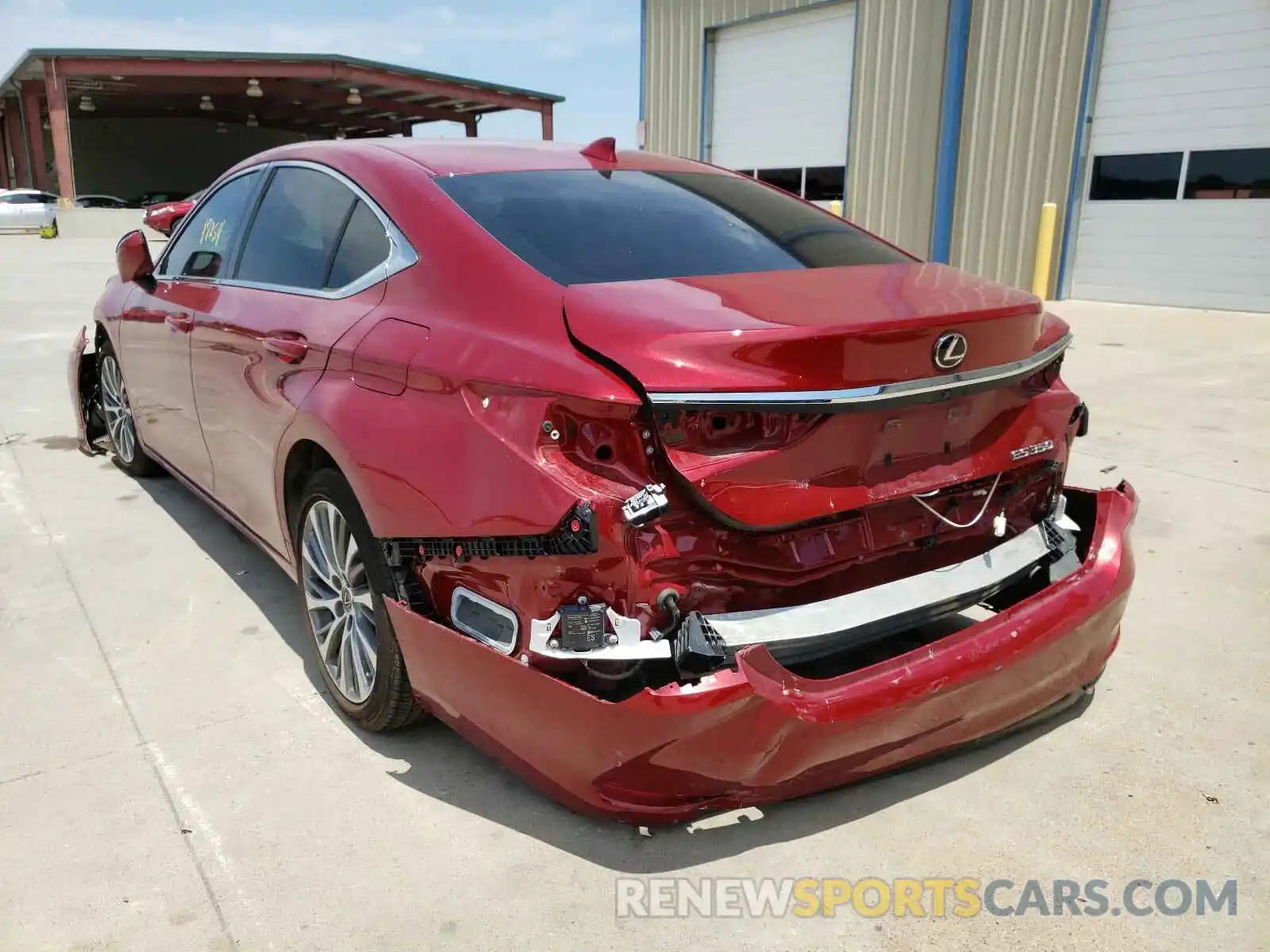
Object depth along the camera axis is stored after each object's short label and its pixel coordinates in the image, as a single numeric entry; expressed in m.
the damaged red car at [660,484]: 2.00
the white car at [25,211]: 26.28
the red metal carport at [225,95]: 28.08
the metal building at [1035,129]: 11.16
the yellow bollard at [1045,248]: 12.35
